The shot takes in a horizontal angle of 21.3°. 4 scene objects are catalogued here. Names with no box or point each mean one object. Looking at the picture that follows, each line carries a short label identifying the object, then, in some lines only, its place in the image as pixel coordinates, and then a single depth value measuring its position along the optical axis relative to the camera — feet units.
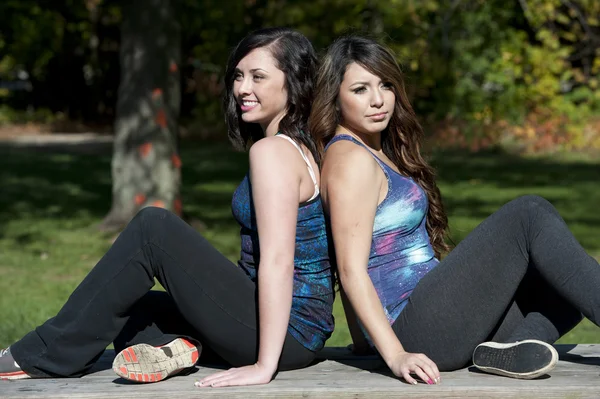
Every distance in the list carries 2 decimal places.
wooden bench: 17.17
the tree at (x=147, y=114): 50.29
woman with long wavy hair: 17.72
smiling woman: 17.56
